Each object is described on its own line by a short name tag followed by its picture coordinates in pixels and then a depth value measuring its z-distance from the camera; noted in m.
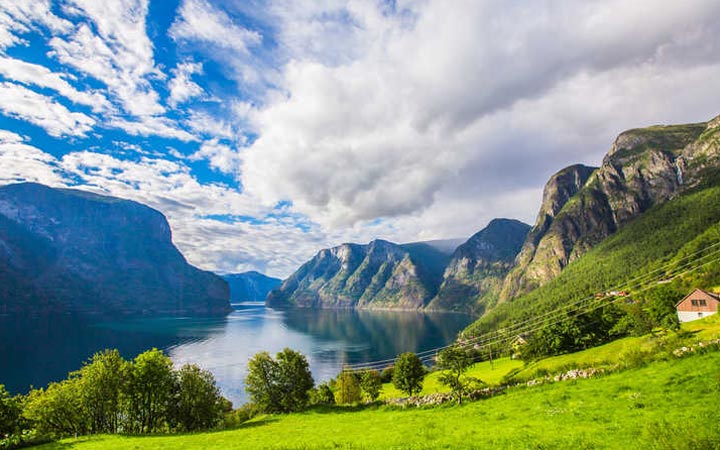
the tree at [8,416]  34.91
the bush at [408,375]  67.81
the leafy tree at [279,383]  54.69
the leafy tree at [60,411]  44.62
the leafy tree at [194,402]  51.66
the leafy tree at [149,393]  48.44
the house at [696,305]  82.88
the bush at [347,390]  76.25
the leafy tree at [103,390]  46.75
